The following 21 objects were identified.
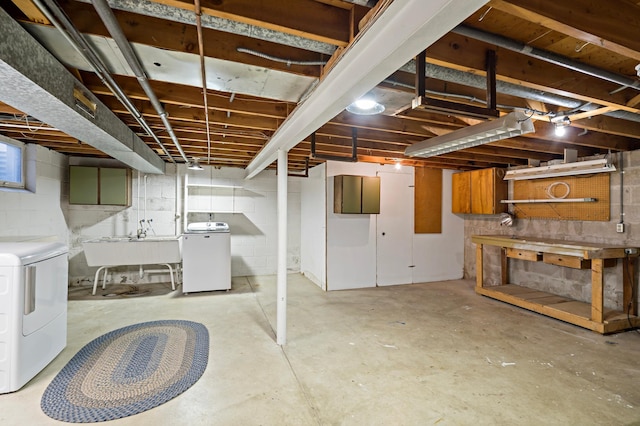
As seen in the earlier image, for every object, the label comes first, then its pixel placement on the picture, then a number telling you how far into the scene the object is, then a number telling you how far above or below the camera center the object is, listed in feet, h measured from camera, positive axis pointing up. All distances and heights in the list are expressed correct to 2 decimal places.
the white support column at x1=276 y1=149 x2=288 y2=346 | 9.52 -1.11
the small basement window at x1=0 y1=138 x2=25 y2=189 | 11.43 +1.98
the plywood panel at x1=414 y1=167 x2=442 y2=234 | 17.84 +0.85
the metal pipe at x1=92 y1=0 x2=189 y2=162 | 3.64 +2.53
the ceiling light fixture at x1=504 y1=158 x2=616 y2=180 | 11.94 +2.06
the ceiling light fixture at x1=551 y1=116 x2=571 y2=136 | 8.21 +2.61
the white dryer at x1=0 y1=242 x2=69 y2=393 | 6.98 -2.43
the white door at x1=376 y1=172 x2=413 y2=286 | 16.89 -0.86
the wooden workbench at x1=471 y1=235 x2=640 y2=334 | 10.58 -2.42
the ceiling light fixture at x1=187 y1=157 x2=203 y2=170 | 15.51 +2.81
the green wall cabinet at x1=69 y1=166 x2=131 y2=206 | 15.17 +1.45
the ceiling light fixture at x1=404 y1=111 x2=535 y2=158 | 7.08 +2.26
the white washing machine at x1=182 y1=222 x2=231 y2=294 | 14.71 -2.28
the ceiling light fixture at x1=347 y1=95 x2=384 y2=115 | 6.88 +2.61
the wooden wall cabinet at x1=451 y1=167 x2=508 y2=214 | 16.10 +1.36
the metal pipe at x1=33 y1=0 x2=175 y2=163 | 3.77 +2.61
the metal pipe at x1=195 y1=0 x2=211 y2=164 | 4.04 +2.74
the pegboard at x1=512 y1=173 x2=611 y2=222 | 12.51 +0.95
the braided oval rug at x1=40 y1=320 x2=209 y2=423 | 6.48 -4.14
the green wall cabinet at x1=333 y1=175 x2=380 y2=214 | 15.15 +1.06
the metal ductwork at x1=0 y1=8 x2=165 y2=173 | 4.42 +2.24
